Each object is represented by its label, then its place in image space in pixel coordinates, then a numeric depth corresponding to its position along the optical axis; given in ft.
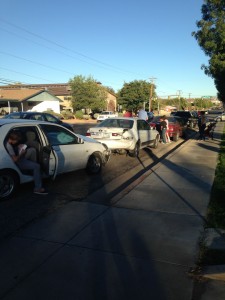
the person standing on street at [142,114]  56.95
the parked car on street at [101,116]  150.21
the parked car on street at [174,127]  64.59
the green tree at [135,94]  242.78
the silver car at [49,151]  21.97
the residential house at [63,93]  229.45
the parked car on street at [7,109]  163.84
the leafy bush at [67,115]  173.11
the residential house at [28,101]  172.04
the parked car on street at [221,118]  171.94
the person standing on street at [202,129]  65.67
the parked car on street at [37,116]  60.48
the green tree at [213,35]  73.56
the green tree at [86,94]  191.93
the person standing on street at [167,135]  61.58
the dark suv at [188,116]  103.12
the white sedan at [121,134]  40.04
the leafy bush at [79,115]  175.42
